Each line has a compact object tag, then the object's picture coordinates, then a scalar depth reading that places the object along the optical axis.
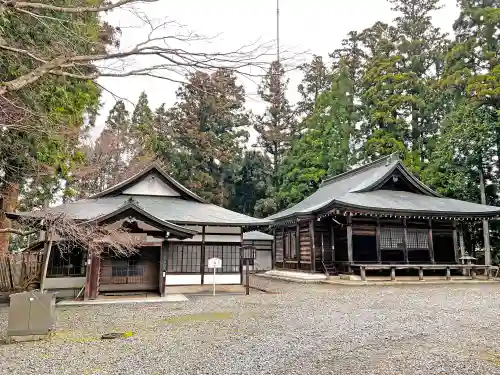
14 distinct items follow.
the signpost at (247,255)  12.34
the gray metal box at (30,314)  5.84
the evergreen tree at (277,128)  35.62
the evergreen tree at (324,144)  28.70
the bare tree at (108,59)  5.11
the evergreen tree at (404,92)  26.70
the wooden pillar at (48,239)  7.08
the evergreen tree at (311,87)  37.03
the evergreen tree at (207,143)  30.05
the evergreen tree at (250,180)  35.59
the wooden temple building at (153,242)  11.19
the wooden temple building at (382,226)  16.34
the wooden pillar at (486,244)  19.47
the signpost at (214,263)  11.76
